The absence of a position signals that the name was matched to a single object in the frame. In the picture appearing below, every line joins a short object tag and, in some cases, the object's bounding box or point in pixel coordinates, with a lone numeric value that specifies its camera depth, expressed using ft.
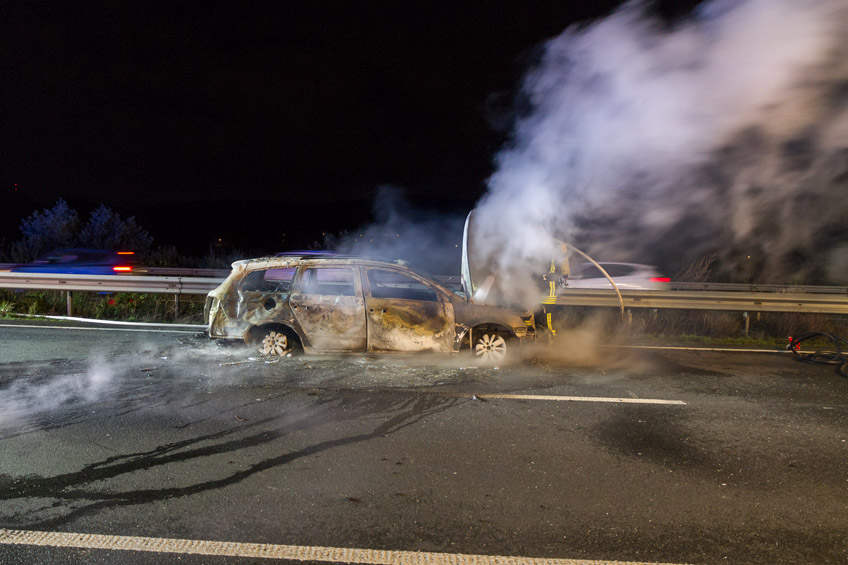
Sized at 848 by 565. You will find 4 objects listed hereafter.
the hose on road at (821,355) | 23.95
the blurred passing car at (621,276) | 43.29
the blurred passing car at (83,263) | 55.01
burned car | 23.08
